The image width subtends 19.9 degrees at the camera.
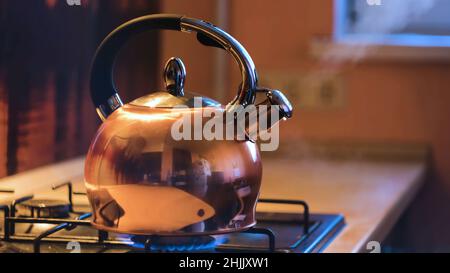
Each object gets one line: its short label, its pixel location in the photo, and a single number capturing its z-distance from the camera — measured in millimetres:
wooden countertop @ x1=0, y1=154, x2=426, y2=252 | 1819
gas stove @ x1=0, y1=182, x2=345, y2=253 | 1516
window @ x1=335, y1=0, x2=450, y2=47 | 2804
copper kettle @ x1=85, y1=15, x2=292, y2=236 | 1465
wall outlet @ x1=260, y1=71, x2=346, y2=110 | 2836
